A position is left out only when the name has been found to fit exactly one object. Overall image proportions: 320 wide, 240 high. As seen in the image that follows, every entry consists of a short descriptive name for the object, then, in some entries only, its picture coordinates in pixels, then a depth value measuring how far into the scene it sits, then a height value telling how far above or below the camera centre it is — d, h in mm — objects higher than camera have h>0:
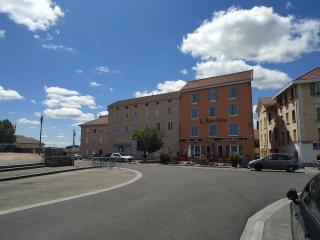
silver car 20869 -1393
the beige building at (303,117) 27006 +3575
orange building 35842 +4862
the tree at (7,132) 63804 +4020
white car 37127 -1712
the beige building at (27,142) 77581 +1557
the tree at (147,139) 38495 +1266
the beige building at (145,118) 42202 +5472
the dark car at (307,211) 2260 -727
